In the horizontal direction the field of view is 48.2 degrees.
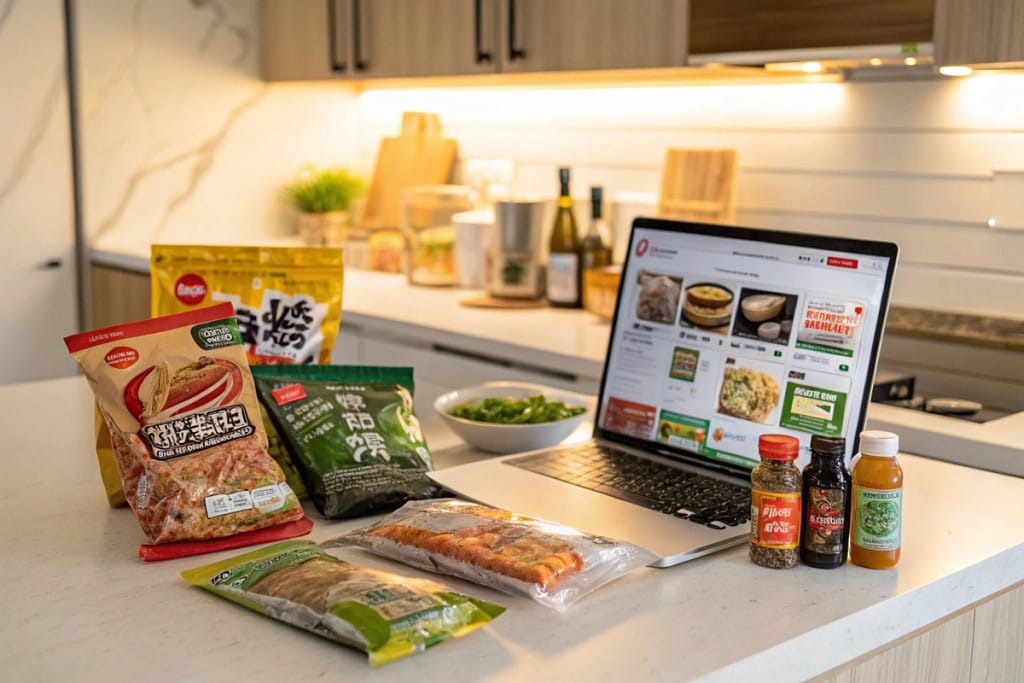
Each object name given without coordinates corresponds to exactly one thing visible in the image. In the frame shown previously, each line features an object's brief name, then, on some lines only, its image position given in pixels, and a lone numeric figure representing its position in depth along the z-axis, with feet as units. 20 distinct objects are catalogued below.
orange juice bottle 3.61
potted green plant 12.67
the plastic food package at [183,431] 3.85
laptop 4.12
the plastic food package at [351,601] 3.01
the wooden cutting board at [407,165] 12.23
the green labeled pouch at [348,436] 4.26
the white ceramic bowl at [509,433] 4.97
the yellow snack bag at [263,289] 5.11
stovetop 6.82
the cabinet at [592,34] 8.33
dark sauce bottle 3.63
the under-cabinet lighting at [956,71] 7.11
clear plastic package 3.39
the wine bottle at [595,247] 10.07
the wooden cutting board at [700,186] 9.25
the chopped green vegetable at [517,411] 5.10
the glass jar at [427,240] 11.13
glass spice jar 3.60
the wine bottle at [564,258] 9.97
